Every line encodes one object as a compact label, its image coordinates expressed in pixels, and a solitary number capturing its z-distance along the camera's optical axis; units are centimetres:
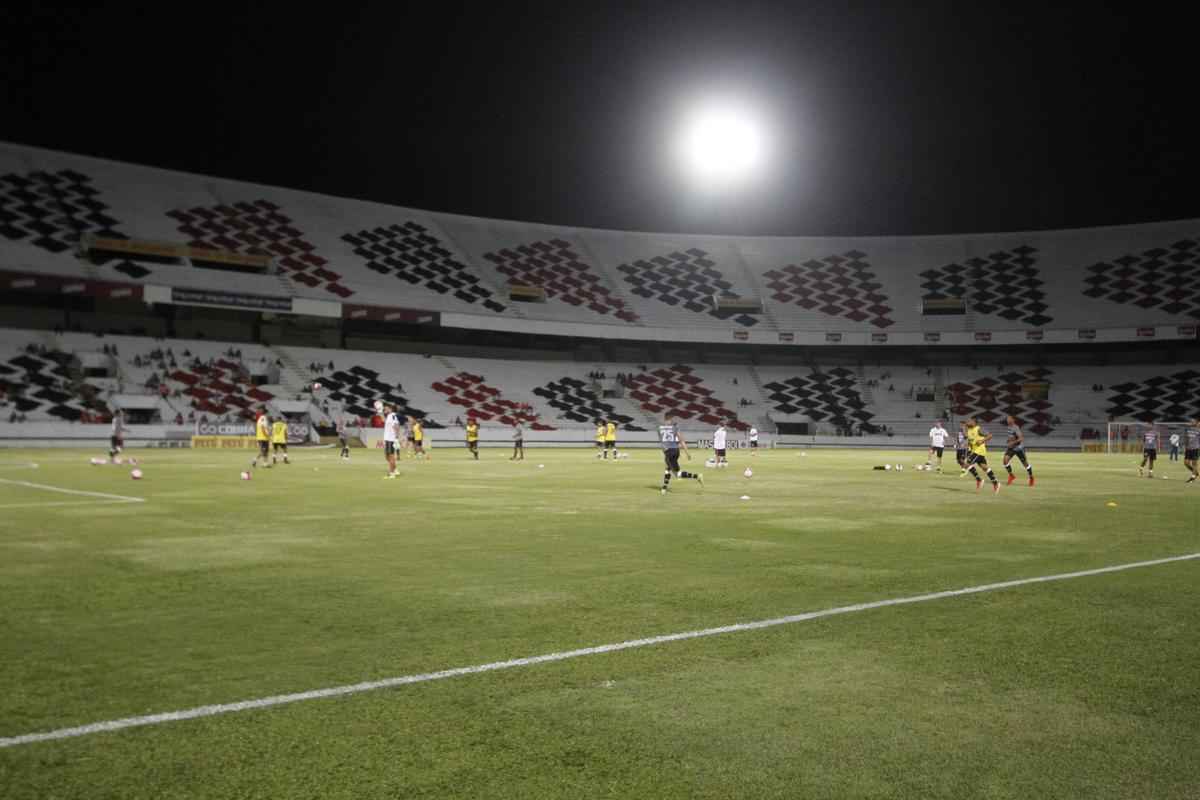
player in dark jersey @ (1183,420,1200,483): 2941
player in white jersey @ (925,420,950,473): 3397
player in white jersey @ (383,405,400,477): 2652
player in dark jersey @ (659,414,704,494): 2123
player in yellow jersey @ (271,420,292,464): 3178
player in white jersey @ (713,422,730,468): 3347
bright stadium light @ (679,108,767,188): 5481
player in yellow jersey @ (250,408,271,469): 3016
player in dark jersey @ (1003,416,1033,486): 2480
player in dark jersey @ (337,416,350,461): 4116
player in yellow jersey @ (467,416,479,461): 4056
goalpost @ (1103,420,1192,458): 6253
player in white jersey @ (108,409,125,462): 3256
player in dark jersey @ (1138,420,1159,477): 3192
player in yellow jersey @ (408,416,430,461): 4319
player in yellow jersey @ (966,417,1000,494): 2305
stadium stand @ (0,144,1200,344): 6169
